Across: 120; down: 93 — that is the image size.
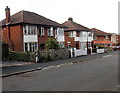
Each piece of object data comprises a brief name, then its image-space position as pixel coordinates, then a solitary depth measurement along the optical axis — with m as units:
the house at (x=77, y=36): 42.06
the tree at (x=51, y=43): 24.69
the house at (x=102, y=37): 68.06
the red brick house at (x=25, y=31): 27.59
